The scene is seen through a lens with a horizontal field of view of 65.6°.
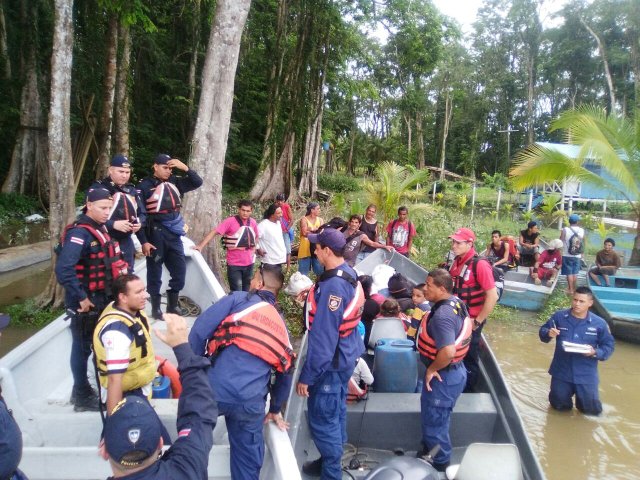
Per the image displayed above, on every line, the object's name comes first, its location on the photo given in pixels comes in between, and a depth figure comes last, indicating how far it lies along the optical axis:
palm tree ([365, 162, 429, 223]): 10.78
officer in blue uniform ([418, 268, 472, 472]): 3.29
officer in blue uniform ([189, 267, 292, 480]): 2.38
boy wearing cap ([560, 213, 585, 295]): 9.14
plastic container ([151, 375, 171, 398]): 3.31
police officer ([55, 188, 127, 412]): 3.05
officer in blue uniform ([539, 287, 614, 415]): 4.71
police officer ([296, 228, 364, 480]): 2.87
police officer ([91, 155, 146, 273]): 3.74
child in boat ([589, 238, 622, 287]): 8.78
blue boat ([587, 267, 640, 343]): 7.15
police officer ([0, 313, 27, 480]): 1.72
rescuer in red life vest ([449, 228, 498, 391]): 4.21
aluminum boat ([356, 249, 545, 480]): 3.46
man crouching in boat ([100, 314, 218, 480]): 1.58
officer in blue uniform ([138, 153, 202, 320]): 4.46
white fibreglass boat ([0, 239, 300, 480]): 2.39
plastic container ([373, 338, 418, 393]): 3.99
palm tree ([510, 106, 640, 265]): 8.28
